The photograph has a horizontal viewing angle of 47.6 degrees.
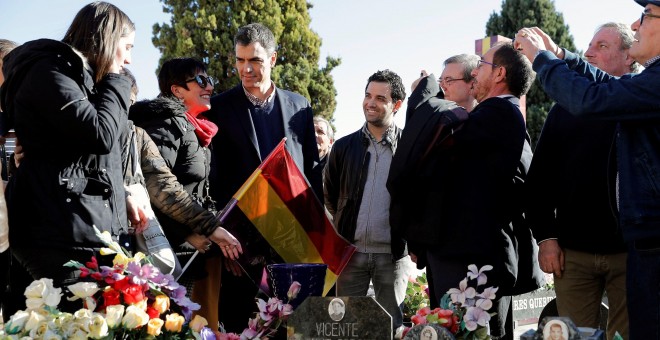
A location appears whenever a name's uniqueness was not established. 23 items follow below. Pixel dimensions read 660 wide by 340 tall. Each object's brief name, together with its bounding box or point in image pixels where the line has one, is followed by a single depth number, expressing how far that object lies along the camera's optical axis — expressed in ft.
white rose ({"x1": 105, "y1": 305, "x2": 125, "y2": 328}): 7.90
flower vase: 9.89
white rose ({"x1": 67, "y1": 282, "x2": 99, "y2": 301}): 8.14
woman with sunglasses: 13.03
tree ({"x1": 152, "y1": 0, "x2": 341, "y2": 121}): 64.54
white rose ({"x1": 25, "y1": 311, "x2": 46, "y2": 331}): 7.64
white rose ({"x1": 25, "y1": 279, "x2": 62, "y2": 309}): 7.87
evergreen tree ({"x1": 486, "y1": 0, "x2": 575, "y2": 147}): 95.40
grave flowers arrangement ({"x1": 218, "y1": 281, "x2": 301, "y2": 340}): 9.36
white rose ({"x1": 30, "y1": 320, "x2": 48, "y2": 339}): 7.63
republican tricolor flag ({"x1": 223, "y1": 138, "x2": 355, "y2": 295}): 13.17
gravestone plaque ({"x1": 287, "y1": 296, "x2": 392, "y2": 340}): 8.59
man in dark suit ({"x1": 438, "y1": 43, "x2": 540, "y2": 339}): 12.09
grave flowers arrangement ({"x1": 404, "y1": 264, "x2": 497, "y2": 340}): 8.63
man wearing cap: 9.06
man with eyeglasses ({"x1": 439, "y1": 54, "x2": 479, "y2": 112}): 14.64
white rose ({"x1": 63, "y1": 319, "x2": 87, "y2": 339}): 7.64
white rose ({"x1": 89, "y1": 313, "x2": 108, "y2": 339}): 7.68
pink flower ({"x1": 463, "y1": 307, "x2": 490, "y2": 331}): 8.60
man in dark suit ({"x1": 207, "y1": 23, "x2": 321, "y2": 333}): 14.66
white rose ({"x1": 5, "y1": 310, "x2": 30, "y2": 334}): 7.70
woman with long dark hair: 9.43
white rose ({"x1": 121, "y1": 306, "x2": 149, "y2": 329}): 7.98
